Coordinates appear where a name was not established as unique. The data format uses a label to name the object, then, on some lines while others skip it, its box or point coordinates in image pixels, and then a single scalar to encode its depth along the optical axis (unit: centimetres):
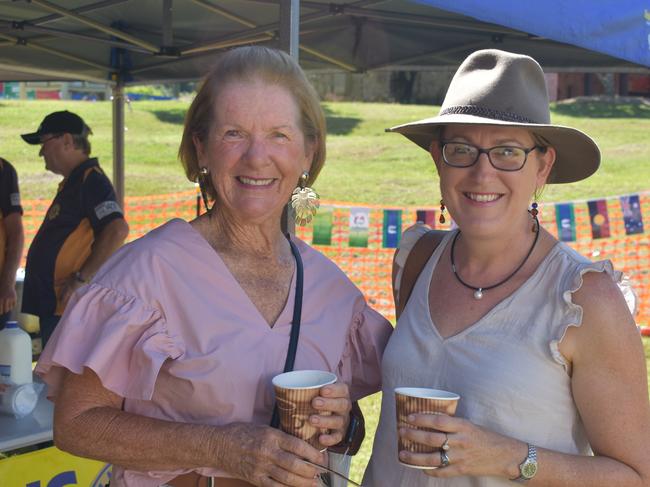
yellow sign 313
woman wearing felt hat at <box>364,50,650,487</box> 179
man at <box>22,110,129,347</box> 528
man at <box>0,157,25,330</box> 577
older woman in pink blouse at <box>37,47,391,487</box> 175
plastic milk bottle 327
